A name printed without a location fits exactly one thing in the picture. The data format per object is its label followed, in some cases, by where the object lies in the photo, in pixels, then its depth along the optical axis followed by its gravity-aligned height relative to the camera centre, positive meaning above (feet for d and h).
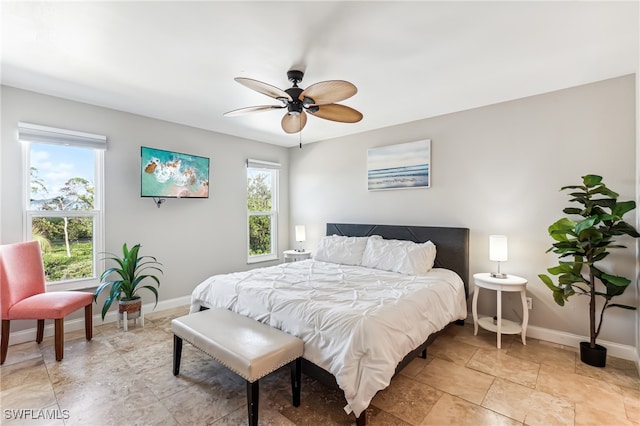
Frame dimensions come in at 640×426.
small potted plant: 10.61 -2.84
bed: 5.90 -2.38
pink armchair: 8.30 -2.76
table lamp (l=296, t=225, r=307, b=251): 16.71 -1.29
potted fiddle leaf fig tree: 7.98 -1.03
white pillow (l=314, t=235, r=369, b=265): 12.57 -1.76
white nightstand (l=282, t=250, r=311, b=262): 16.06 -2.49
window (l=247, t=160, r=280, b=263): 16.84 +0.12
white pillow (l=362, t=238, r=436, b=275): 10.71 -1.77
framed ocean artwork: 12.73 +2.18
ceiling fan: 6.94 +3.04
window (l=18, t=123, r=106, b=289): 10.06 +0.36
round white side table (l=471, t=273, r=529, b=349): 9.34 -2.90
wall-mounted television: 12.19 +1.67
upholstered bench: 5.70 -2.98
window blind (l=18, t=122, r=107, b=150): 9.70 +2.69
